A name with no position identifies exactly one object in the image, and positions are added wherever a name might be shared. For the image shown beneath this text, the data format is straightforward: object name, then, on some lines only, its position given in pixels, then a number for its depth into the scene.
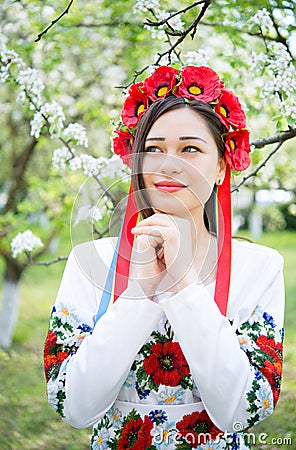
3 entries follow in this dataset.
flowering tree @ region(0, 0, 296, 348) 2.21
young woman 1.25
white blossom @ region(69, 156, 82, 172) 2.43
